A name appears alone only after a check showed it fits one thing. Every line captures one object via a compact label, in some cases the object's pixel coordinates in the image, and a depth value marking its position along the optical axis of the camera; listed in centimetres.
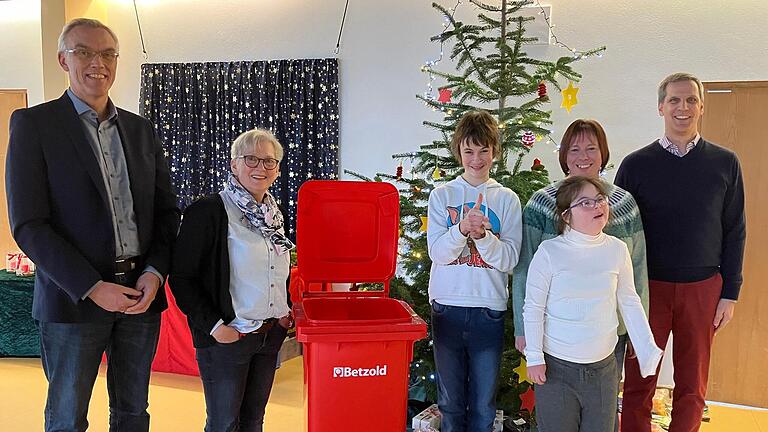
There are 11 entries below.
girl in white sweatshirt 218
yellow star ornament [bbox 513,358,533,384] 284
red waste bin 208
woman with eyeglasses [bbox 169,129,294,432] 198
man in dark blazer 183
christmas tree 302
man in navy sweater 241
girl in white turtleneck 200
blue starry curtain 484
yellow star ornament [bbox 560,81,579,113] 349
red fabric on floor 407
